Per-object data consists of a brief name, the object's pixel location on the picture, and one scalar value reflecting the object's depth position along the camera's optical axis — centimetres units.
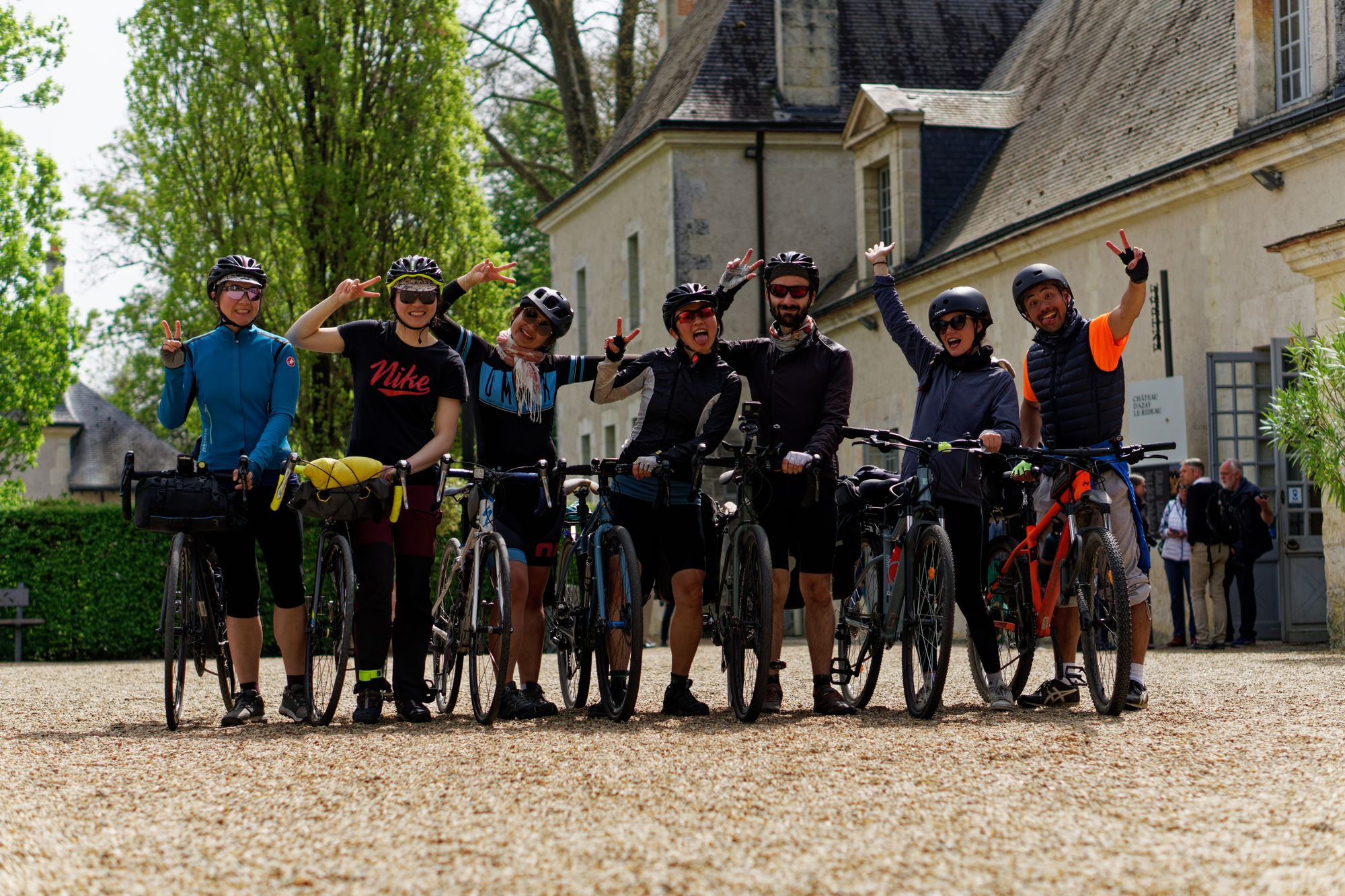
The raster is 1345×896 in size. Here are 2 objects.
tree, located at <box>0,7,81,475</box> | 3250
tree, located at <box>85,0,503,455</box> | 2581
